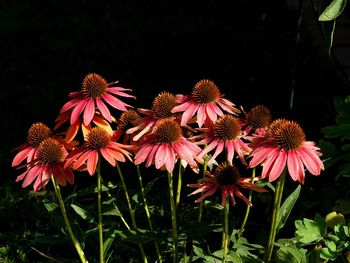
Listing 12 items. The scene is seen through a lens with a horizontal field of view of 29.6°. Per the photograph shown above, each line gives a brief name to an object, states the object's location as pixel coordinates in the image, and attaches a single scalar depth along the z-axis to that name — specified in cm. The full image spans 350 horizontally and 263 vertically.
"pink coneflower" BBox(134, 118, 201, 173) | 172
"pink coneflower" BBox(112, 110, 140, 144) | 200
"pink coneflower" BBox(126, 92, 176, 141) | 190
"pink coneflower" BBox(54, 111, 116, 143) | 186
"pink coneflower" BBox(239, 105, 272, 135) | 195
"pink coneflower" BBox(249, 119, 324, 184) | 164
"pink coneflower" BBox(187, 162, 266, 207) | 176
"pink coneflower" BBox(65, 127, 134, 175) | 176
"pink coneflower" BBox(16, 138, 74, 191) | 180
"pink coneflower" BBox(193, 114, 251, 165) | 179
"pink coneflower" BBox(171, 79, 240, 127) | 186
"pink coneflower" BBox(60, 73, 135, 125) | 187
